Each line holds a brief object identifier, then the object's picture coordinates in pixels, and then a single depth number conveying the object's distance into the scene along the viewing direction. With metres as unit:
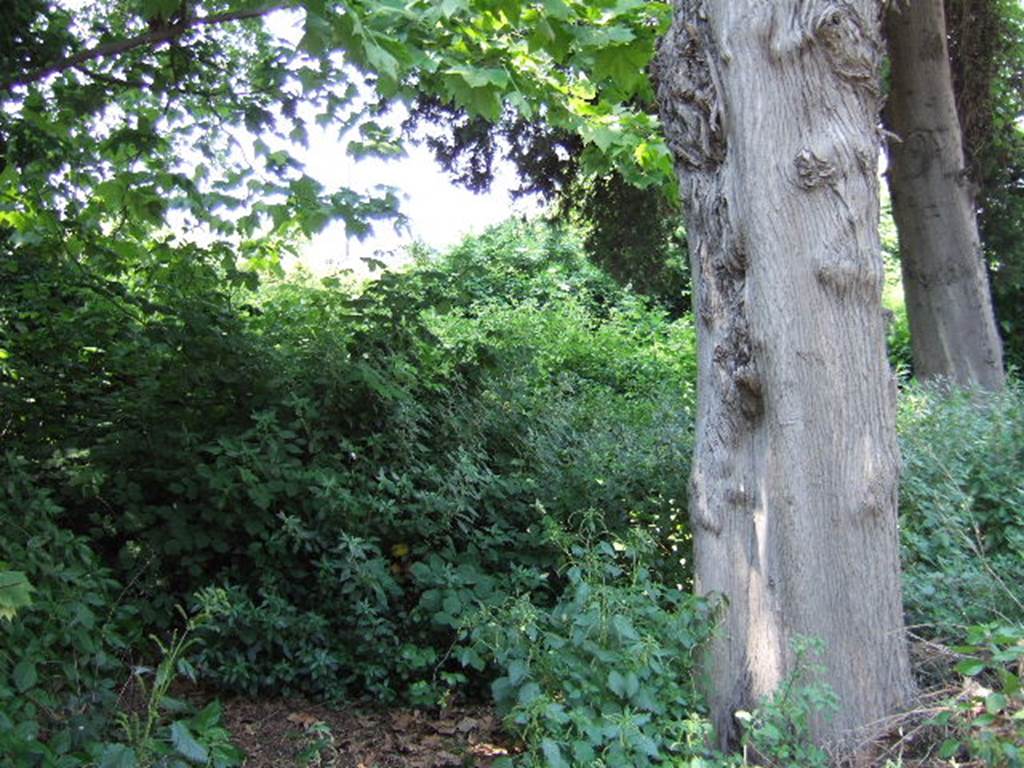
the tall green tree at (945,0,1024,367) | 10.45
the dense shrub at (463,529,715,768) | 3.45
